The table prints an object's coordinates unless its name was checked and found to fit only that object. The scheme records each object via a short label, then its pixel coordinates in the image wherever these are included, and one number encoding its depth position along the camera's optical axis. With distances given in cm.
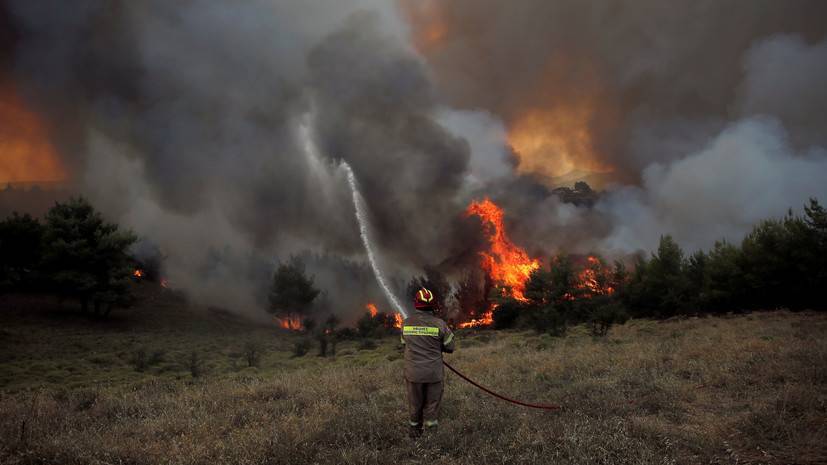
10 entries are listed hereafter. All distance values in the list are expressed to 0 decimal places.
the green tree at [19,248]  4053
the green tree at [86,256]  3816
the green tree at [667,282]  5144
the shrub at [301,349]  3178
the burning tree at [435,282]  6738
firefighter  827
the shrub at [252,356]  2551
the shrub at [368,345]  3527
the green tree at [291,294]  5812
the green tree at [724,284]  4547
